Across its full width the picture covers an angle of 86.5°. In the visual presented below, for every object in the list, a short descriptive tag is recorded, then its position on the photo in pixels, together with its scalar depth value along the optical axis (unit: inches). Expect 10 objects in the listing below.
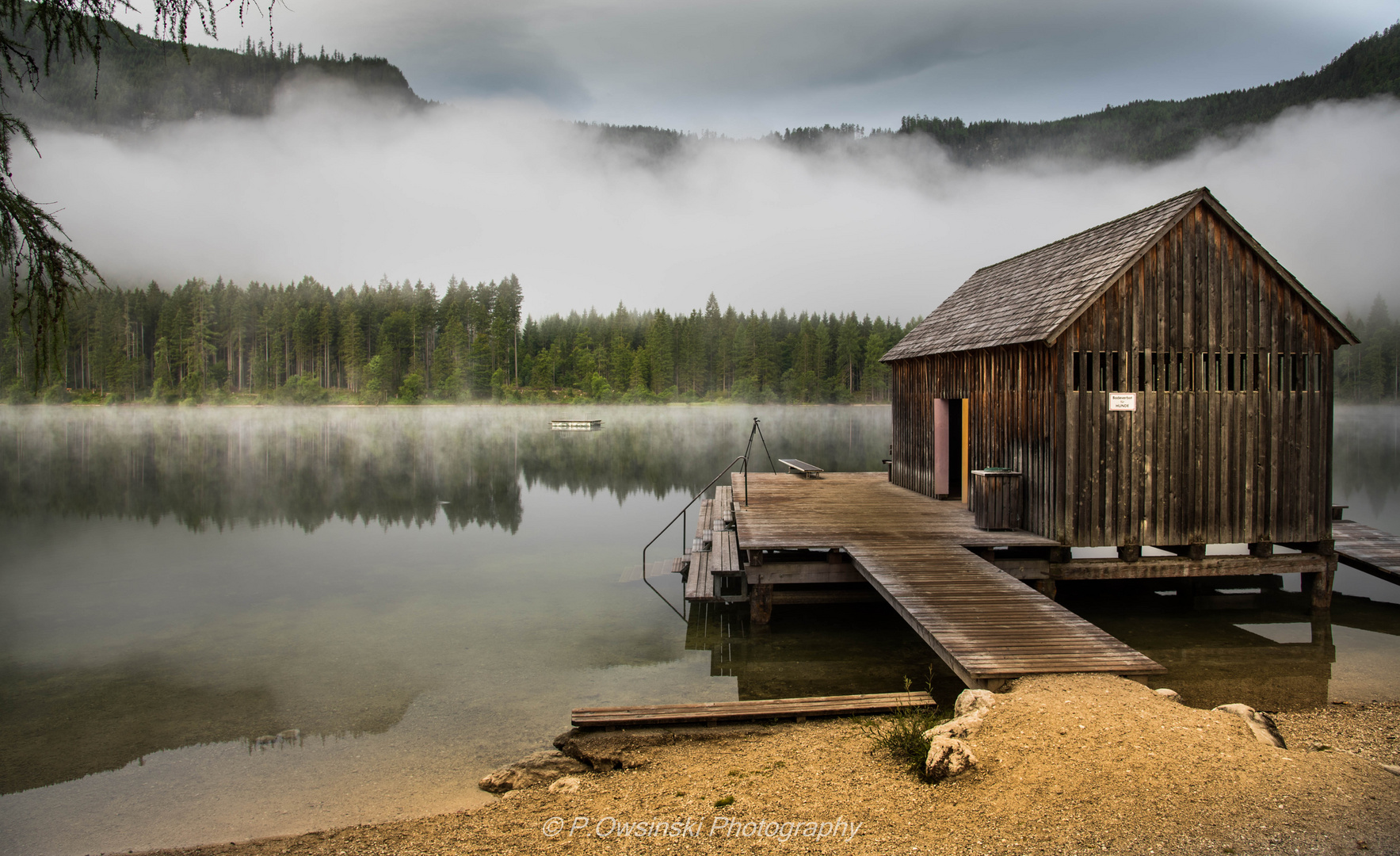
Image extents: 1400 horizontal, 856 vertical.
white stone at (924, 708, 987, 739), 224.7
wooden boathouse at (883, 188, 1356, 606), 431.8
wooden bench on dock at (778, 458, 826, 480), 792.9
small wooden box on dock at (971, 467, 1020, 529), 466.9
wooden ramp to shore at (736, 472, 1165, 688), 276.4
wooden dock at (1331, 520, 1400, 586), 486.3
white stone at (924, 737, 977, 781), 209.2
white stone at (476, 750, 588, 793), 260.4
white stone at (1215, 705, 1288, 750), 219.9
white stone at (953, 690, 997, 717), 244.1
